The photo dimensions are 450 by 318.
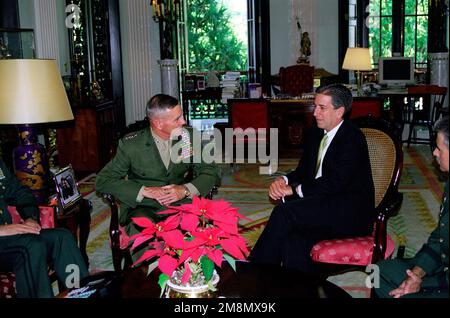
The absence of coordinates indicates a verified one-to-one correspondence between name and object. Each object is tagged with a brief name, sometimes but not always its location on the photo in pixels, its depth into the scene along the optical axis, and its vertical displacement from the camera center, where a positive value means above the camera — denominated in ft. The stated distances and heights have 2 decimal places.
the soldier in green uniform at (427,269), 8.55 -3.16
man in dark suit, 11.64 -2.71
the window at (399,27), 36.91 +1.57
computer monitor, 32.04 -0.83
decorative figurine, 37.91 +0.56
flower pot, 7.84 -2.82
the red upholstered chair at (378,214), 11.26 -2.88
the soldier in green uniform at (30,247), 10.71 -3.12
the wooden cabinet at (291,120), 26.55 -2.61
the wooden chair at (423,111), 29.81 -2.84
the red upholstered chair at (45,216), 12.50 -2.92
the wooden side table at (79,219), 12.83 -3.13
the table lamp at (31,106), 12.27 -0.77
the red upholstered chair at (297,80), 33.12 -1.15
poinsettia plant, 7.54 -2.12
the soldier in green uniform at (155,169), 12.50 -2.17
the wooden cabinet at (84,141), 25.67 -3.04
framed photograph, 12.94 -2.50
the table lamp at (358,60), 29.40 -0.20
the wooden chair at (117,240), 12.17 -3.36
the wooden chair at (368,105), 25.70 -2.01
